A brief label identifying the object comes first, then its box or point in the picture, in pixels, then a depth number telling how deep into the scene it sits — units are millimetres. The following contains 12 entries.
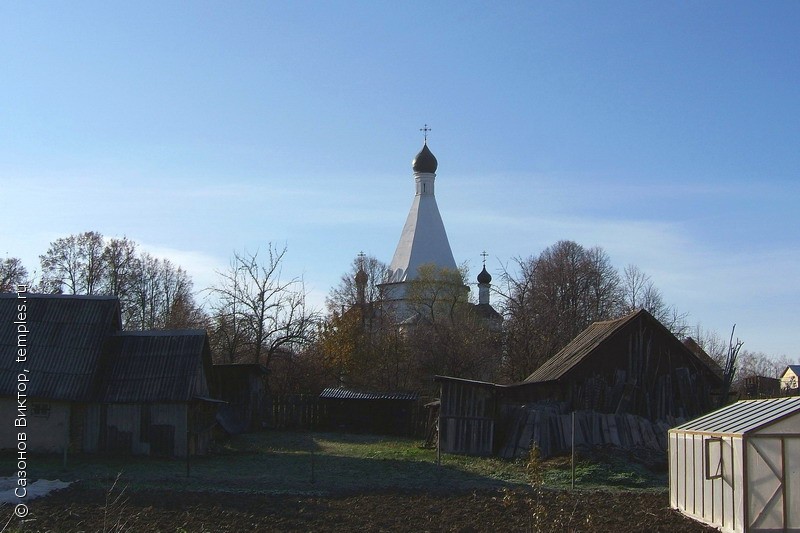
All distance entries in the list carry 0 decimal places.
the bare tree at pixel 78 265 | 56500
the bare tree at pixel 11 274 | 53650
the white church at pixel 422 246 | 69250
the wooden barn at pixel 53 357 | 27641
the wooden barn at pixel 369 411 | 43688
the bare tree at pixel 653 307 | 58031
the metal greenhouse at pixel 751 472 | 15148
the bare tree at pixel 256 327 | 51469
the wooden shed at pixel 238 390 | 41406
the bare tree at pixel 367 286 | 68812
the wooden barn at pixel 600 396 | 28406
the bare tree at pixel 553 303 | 49875
